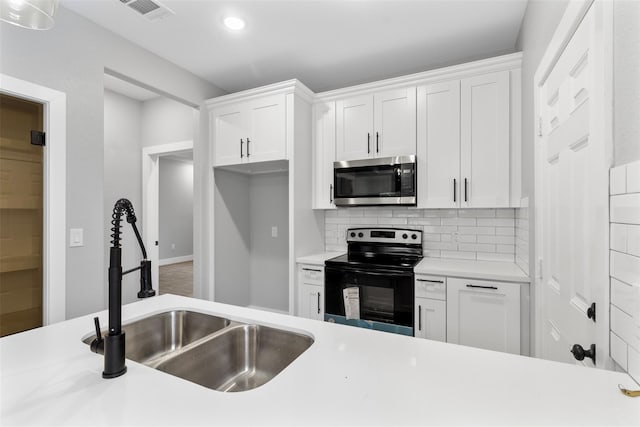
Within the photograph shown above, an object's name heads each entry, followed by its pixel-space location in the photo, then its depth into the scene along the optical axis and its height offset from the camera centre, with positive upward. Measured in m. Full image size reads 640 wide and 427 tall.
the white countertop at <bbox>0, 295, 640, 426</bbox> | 0.63 -0.43
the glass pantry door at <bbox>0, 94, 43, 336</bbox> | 1.78 -0.03
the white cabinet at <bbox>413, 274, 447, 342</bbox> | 2.19 -0.70
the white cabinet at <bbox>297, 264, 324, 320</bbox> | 2.64 -0.70
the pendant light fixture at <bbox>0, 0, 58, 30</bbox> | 0.94 +0.65
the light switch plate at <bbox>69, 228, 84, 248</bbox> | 2.04 -0.17
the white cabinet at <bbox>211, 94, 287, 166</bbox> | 2.79 +0.79
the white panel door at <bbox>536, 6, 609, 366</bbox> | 0.93 +0.04
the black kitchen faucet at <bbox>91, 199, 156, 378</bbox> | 0.79 -0.29
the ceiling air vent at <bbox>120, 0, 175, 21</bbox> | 1.98 +1.38
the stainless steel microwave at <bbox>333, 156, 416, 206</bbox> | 2.54 +0.27
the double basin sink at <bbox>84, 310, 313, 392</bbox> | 1.08 -0.53
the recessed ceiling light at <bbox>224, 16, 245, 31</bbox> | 2.19 +1.40
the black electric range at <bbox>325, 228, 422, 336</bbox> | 2.30 -0.61
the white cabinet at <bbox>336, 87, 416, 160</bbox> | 2.60 +0.79
